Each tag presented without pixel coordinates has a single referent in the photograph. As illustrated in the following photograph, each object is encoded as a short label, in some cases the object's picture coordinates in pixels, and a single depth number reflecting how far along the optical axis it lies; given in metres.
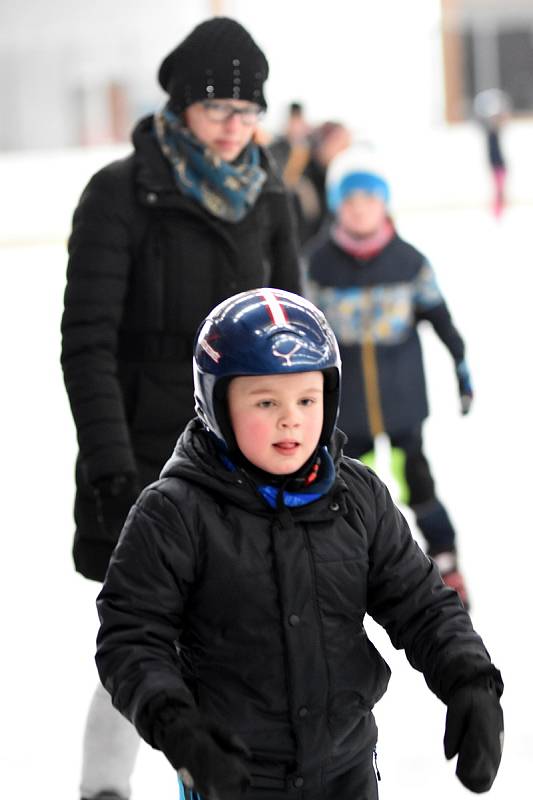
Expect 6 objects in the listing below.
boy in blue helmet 3.56
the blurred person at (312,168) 20.16
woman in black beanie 5.37
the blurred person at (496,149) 35.50
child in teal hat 8.54
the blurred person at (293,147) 21.50
